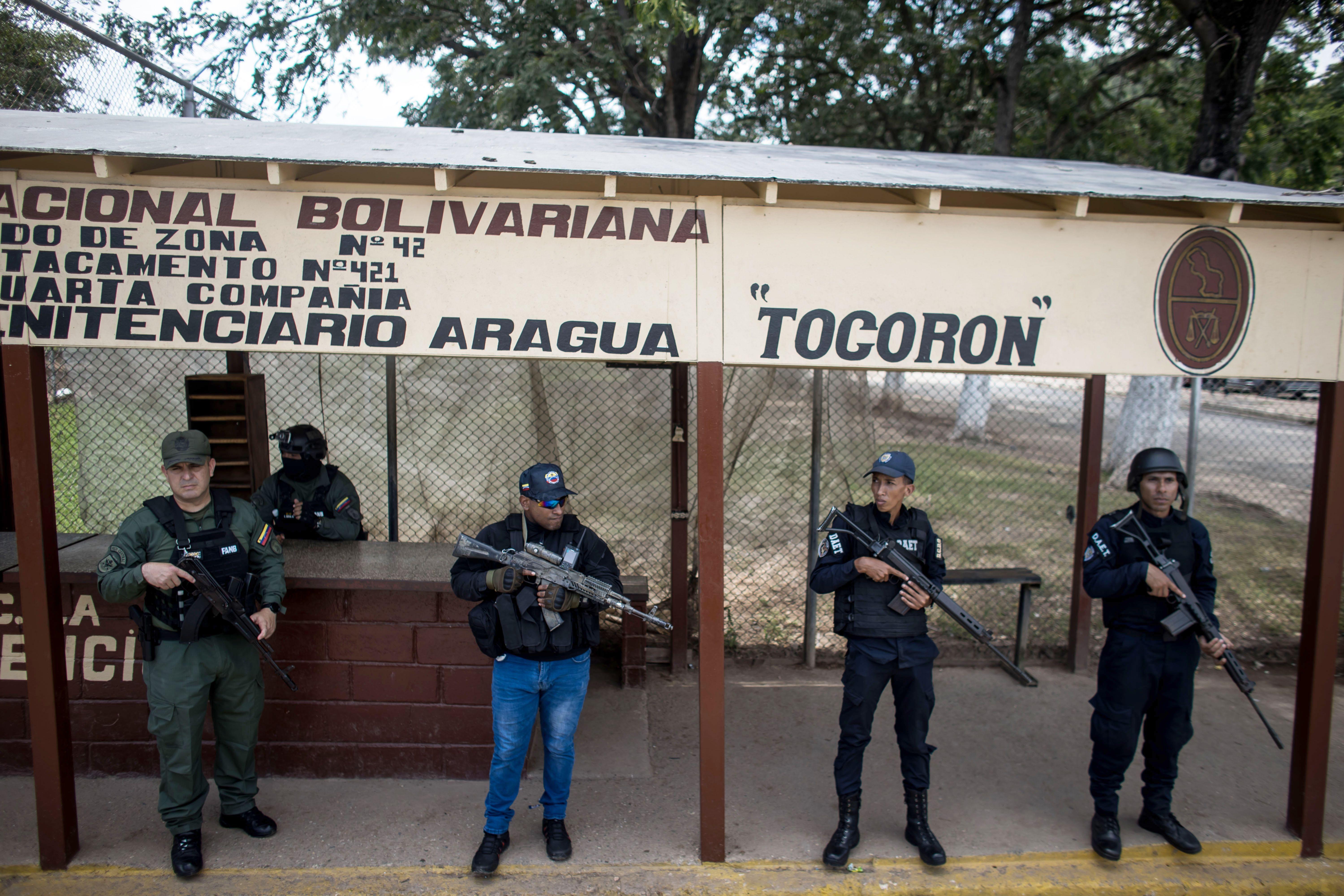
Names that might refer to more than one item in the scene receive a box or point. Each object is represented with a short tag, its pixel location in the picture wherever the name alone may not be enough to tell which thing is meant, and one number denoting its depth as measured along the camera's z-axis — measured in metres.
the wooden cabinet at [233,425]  5.05
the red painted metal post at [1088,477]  5.84
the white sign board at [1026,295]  3.65
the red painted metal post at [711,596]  3.72
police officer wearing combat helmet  3.89
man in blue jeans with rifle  3.53
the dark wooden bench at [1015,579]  5.84
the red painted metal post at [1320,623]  3.95
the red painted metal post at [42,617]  3.54
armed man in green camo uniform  3.53
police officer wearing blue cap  3.80
